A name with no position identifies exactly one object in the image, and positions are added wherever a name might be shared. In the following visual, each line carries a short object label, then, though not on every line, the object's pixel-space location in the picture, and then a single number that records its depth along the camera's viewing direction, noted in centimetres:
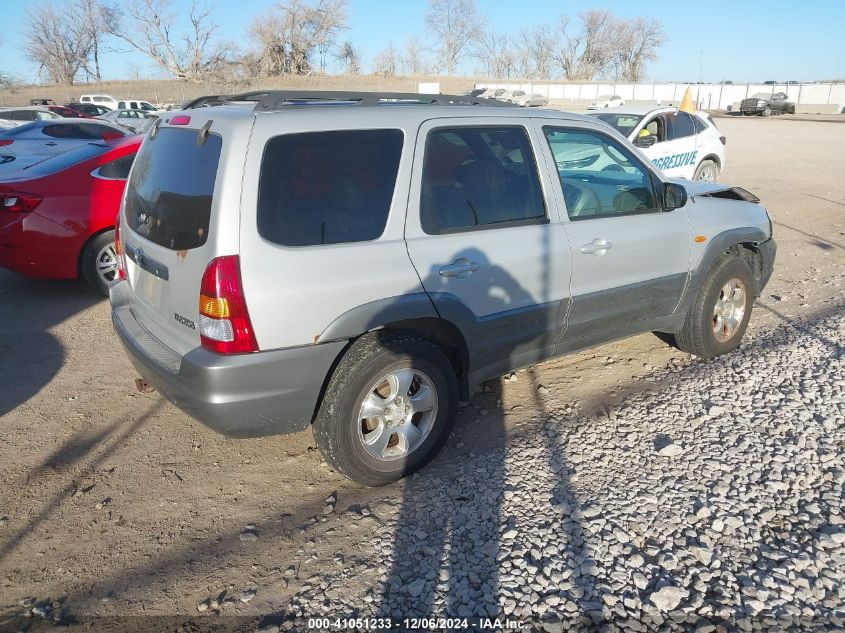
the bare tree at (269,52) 6325
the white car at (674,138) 1064
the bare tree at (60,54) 7169
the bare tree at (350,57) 7169
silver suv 291
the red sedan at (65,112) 2612
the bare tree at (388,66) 7269
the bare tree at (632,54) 8819
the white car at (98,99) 4122
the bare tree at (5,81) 6073
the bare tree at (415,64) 7781
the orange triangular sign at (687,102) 1535
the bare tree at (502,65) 8481
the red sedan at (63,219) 606
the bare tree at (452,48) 8000
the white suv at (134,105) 3510
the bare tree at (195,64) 6250
